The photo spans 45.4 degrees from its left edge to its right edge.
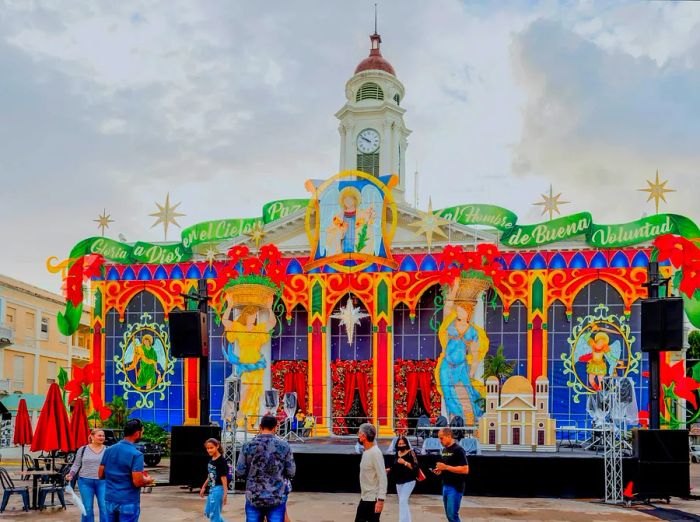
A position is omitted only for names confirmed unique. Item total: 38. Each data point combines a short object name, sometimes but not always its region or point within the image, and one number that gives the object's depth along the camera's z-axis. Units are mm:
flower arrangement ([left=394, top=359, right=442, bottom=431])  30116
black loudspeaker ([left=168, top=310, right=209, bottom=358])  17641
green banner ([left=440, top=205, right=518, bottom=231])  29688
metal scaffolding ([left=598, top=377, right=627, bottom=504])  16219
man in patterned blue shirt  8211
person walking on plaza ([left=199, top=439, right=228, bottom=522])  10539
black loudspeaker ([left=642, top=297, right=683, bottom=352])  15898
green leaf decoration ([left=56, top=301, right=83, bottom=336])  31500
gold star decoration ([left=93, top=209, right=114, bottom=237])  32688
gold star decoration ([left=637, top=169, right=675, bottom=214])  27078
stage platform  17156
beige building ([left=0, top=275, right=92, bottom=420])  41844
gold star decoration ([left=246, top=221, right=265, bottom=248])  31031
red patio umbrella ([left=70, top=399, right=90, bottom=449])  16109
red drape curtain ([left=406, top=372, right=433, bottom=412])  30203
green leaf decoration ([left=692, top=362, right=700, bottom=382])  24500
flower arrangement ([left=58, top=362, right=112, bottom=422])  29172
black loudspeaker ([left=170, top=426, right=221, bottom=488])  17281
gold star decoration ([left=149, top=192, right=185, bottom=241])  32188
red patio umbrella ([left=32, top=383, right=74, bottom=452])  15461
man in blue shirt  8516
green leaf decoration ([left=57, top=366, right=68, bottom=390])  30891
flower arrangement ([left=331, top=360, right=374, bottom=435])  30777
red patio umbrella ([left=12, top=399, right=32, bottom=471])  20531
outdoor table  14518
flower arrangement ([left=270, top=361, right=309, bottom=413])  31406
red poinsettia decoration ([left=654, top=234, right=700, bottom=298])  19422
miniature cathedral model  20922
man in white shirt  9727
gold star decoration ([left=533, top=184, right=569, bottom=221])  29562
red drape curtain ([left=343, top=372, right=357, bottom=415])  30703
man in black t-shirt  10391
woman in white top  10320
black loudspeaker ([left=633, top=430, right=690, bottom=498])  16078
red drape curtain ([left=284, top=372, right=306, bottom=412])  31344
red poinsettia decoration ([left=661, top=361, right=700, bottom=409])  19219
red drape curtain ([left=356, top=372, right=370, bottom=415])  30781
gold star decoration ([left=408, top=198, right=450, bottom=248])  29391
